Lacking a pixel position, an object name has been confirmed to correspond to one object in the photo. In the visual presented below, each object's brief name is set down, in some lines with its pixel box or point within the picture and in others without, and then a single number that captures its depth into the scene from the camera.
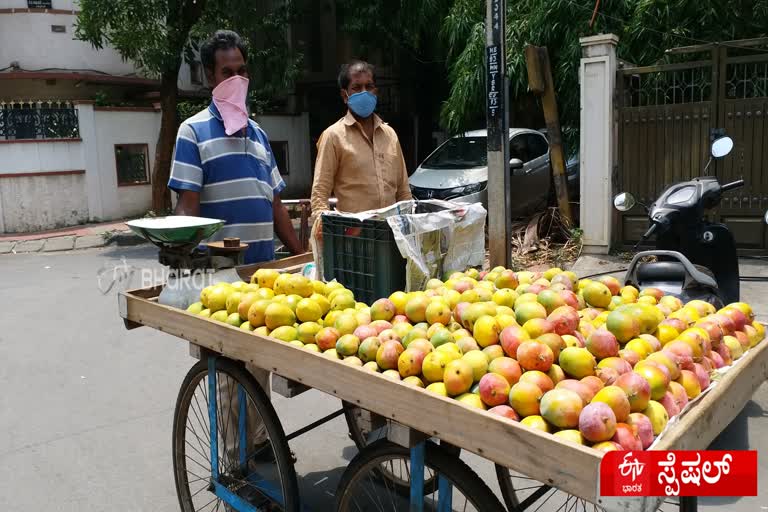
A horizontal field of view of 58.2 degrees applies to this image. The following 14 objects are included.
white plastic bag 2.90
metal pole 6.68
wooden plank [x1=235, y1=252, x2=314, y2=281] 3.23
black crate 2.92
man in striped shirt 3.30
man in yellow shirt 3.91
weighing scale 2.71
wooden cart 1.51
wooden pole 8.60
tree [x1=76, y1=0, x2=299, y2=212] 11.33
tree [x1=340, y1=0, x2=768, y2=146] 8.68
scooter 4.29
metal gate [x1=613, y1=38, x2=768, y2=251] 7.79
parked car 10.09
